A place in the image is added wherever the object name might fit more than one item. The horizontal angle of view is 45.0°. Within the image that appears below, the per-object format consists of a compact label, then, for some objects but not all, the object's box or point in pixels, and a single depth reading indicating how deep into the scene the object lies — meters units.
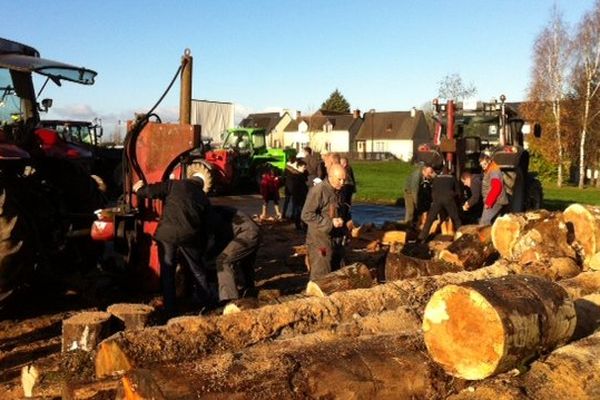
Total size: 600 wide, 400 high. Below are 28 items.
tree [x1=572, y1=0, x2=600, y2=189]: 37.53
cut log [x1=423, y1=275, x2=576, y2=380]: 3.97
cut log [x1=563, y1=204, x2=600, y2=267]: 8.09
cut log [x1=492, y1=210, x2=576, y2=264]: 7.95
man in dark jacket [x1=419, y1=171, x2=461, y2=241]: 11.32
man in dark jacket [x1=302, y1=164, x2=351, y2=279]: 7.56
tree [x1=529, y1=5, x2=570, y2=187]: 38.34
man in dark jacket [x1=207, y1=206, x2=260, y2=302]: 7.27
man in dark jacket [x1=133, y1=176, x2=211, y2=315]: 7.14
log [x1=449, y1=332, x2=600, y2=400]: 3.95
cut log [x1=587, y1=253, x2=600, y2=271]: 7.46
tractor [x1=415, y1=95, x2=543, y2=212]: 13.10
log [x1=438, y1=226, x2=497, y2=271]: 8.74
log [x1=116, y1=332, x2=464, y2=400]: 3.52
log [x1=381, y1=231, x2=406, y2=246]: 12.07
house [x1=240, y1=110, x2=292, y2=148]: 88.49
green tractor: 22.69
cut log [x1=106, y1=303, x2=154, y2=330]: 5.47
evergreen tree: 97.94
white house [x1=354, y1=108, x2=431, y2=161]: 80.75
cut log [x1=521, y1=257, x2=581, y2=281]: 7.18
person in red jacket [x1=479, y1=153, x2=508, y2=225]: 11.05
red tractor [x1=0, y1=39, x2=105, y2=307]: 7.20
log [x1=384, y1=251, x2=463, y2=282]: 8.02
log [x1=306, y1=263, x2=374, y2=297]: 6.38
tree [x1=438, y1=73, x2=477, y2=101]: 46.07
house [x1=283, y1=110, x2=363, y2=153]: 81.78
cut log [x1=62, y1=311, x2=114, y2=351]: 5.12
